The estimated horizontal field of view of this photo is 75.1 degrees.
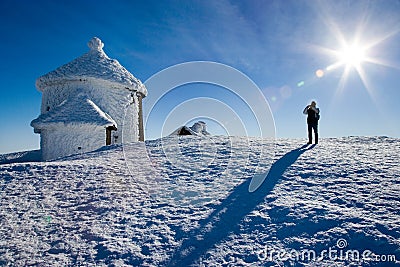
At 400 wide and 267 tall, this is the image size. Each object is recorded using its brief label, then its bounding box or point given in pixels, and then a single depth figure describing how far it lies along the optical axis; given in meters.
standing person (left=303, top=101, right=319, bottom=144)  9.68
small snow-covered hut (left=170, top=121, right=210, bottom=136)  27.41
